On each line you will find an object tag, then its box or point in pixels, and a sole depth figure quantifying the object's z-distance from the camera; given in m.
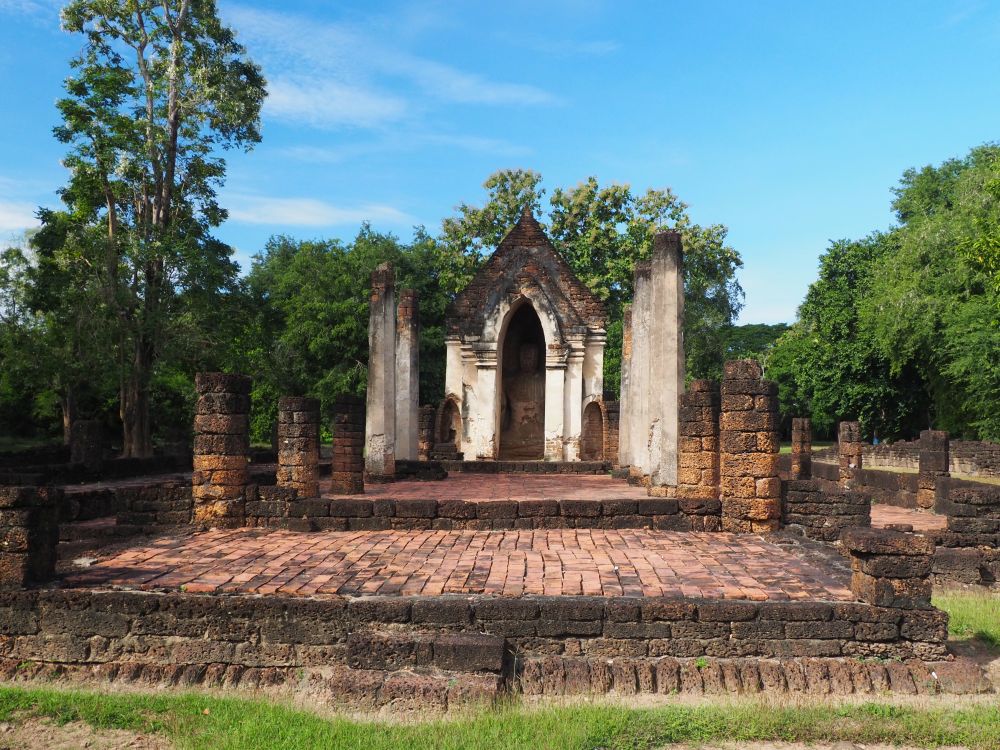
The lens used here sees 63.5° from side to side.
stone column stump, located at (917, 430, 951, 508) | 14.75
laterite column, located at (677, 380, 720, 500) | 10.30
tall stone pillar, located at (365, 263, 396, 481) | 15.00
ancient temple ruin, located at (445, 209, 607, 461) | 19.70
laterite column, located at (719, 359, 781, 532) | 9.51
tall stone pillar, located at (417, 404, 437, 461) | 20.45
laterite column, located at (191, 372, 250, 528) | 10.12
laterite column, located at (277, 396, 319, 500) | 11.27
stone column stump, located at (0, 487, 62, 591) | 6.53
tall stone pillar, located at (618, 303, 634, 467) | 16.25
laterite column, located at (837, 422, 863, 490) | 18.64
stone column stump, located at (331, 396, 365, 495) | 13.27
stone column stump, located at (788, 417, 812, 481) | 18.15
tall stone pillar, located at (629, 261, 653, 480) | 13.91
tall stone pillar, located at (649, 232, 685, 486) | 11.42
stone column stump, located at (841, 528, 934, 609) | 6.03
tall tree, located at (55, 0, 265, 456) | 21.47
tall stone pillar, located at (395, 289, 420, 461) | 16.98
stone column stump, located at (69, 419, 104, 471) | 18.50
